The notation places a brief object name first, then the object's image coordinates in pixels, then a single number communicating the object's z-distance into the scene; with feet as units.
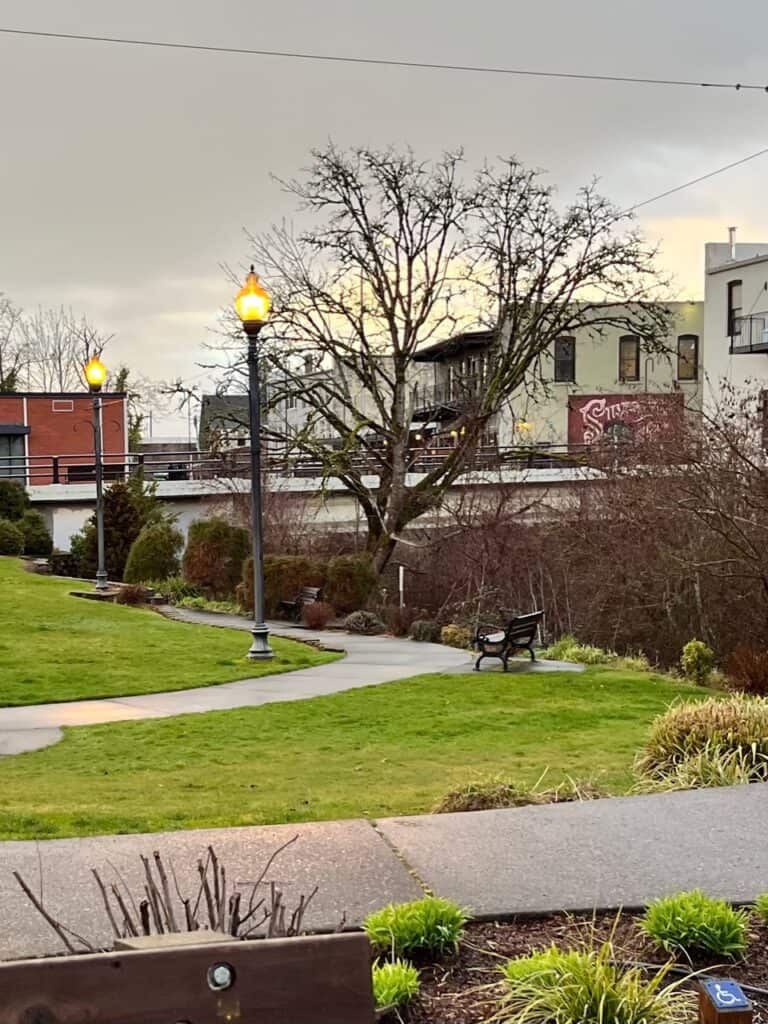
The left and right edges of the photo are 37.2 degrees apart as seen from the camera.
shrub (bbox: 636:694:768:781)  26.73
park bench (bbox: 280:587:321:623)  82.38
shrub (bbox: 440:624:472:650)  68.33
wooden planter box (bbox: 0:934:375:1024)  8.71
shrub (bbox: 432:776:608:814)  22.98
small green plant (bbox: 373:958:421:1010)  12.24
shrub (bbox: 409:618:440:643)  71.26
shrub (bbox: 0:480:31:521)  114.42
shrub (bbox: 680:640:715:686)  51.39
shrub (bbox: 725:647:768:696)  44.01
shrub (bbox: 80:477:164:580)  104.58
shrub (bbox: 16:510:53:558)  112.57
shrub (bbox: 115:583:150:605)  81.25
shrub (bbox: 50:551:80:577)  103.76
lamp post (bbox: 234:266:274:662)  51.72
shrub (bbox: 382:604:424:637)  75.15
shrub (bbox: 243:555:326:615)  84.12
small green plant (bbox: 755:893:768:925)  15.37
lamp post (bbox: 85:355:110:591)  79.30
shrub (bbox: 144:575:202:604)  90.63
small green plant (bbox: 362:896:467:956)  13.92
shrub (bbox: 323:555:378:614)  83.56
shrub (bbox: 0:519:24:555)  107.86
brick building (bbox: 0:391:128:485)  159.53
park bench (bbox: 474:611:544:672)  54.24
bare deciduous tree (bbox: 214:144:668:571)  99.35
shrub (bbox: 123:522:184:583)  98.43
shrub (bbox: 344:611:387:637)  76.79
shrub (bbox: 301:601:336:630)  77.36
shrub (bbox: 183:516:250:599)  92.79
